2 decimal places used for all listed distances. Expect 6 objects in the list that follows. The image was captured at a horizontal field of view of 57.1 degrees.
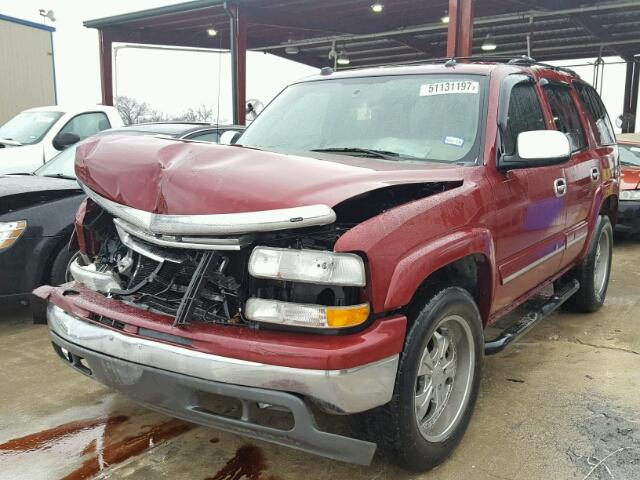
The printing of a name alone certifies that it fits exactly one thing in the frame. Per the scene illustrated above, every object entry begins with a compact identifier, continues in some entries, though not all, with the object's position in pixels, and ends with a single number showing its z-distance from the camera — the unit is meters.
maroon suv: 2.09
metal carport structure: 12.45
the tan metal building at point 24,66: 18.61
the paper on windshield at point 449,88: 3.37
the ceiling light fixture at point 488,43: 14.79
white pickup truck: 7.58
